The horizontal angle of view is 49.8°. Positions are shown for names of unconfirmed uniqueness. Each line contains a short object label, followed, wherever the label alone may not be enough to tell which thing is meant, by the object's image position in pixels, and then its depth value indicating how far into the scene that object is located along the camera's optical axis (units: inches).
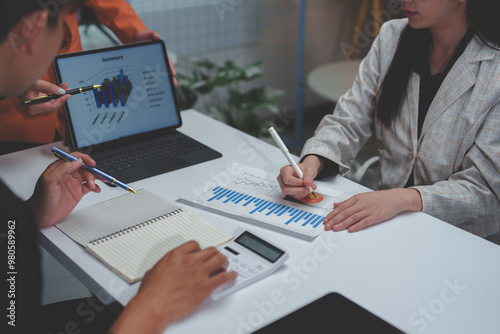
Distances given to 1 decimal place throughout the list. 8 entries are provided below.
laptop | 57.1
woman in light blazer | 50.9
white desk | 35.8
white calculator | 37.6
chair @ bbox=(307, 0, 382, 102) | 97.7
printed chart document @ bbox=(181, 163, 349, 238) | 45.9
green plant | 113.6
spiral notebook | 40.7
